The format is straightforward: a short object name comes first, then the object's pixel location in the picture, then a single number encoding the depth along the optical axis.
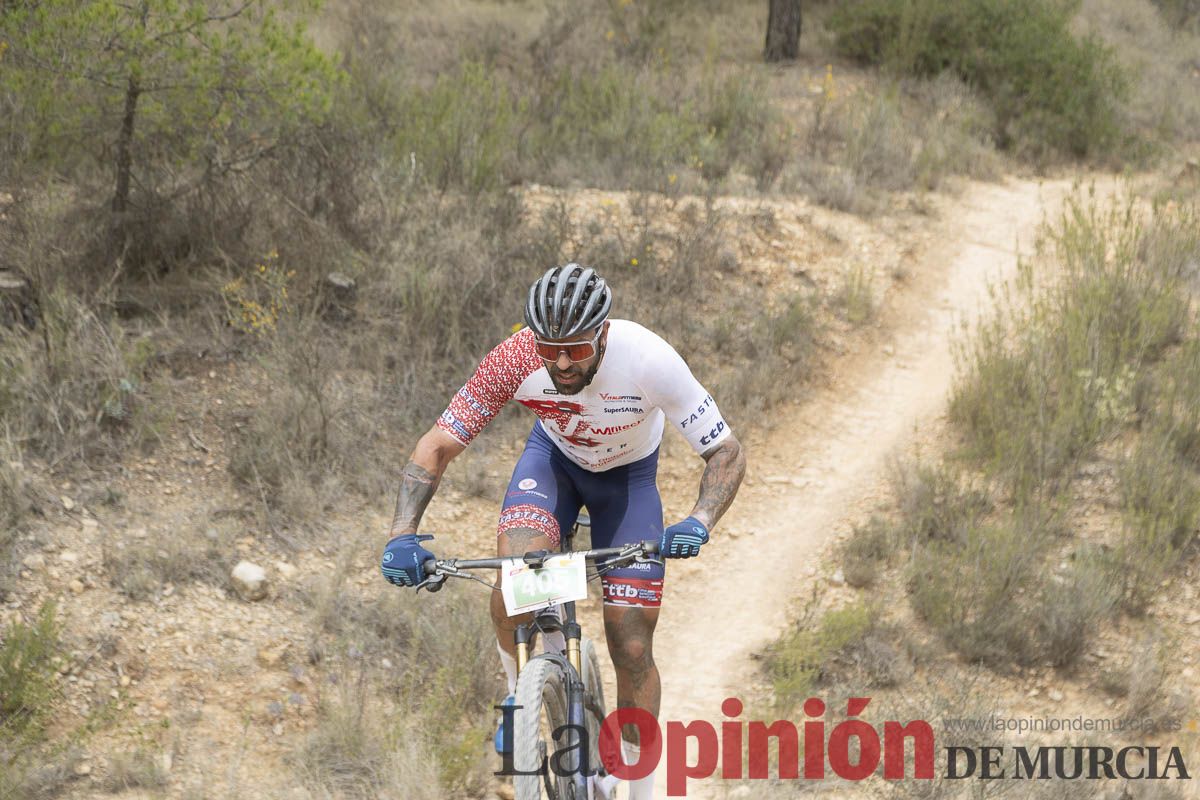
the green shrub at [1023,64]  12.36
